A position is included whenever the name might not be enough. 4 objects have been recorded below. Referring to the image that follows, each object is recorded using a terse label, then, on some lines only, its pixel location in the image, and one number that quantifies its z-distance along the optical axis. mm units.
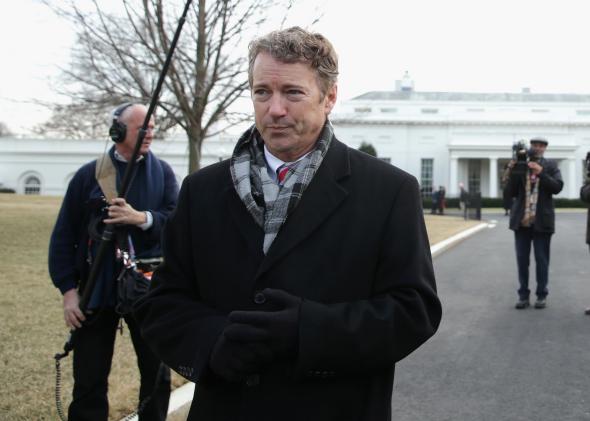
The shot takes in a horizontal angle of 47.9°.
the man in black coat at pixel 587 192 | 7523
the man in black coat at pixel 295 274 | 1849
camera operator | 7961
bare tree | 12336
